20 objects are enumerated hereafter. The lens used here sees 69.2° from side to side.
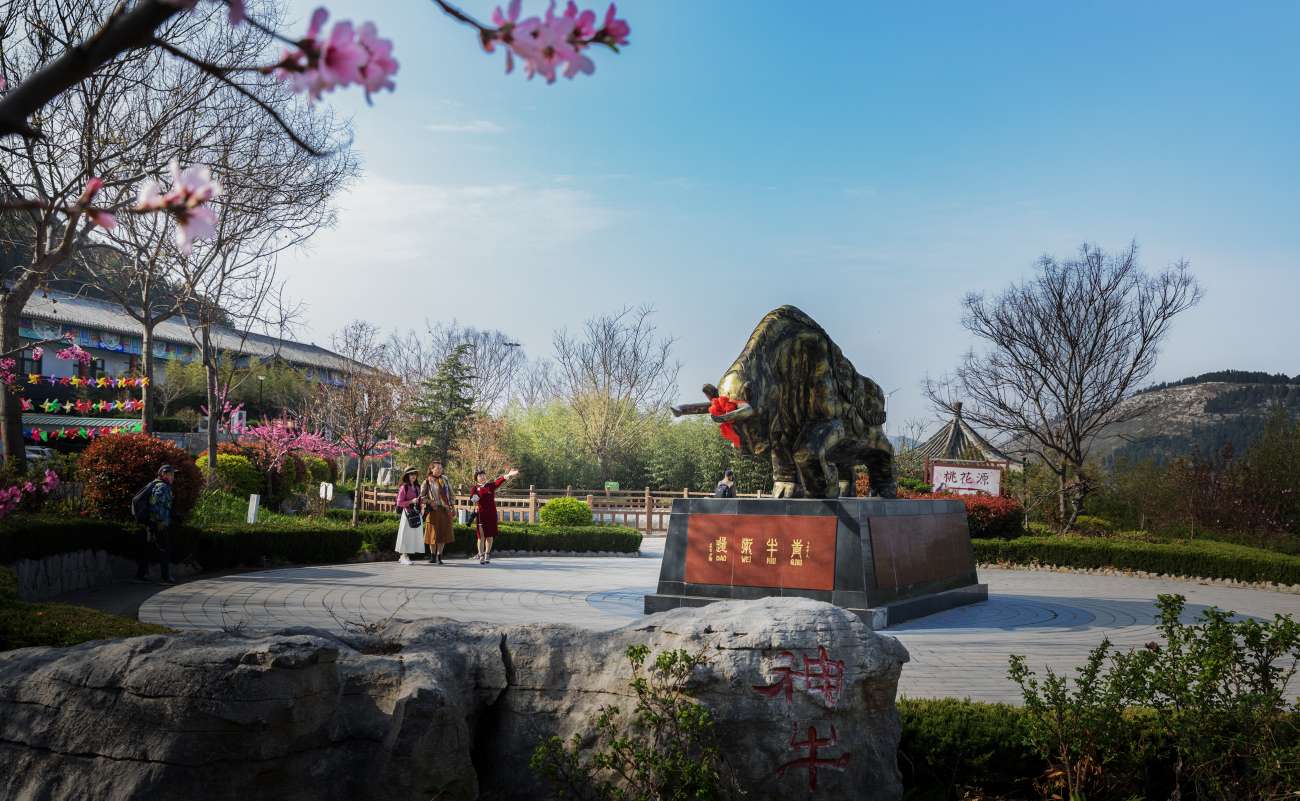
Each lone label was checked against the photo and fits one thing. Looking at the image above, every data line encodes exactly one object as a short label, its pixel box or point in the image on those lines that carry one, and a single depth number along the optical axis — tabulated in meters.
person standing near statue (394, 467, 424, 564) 14.74
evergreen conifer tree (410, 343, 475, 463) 33.59
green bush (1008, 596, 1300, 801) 3.89
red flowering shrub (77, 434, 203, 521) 12.01
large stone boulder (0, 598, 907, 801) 3.17
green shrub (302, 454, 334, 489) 25.50
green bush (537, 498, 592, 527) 20.61
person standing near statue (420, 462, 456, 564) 14.67
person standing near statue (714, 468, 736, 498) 19.12
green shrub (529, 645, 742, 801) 3.50
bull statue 9.50
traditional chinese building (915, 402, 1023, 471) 27.83
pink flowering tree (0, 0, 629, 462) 1.49
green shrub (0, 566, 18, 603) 6.20
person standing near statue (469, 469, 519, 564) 15.16
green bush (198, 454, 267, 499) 20.30
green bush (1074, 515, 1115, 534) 20.66
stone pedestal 8.86
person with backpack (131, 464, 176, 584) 10.91
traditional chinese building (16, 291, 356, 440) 31.44
